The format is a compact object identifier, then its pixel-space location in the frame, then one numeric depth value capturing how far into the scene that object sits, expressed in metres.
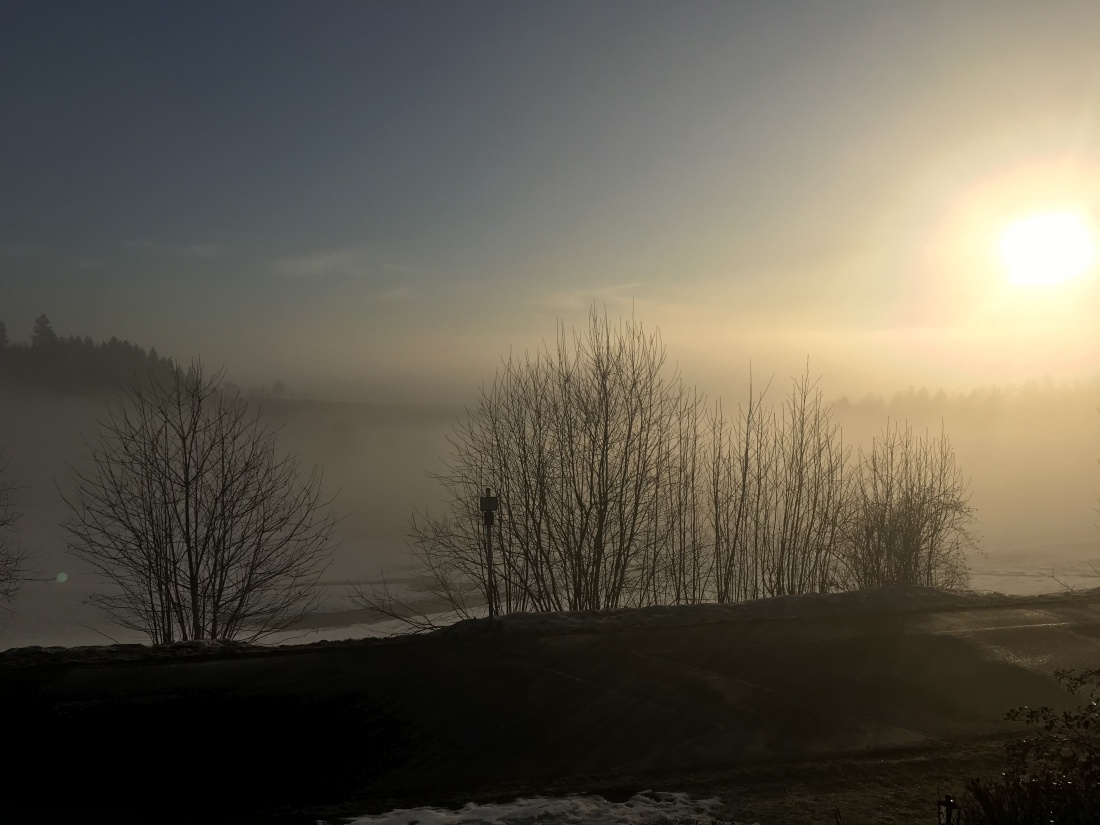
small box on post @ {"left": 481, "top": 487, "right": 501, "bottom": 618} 10.95
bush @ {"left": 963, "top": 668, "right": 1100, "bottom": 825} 5.00
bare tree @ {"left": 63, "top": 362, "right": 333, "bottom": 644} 16.41
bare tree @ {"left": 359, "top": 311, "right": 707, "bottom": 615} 16.81
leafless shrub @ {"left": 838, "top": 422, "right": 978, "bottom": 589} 20.94
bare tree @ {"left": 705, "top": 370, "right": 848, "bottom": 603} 18.95
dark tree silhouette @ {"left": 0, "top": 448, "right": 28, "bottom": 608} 25.83
